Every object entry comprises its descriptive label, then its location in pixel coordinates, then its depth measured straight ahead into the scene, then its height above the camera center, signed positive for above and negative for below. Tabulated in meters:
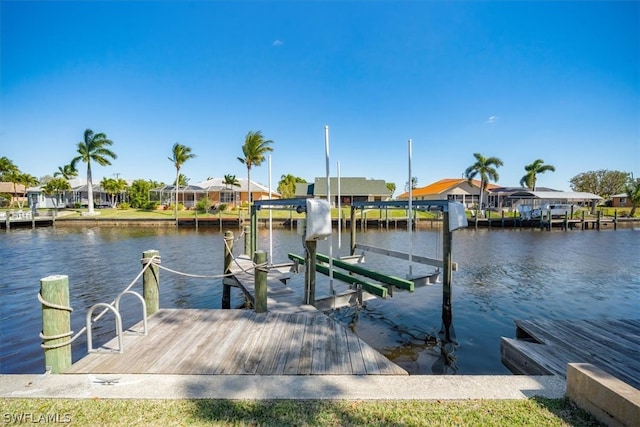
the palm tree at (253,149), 45.22 +7.80
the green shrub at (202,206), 45.12 -0.47
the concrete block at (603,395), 2.84 -1.94
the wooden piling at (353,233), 12.39 -1.28
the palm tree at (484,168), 45.62 +4.96
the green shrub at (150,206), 47.72 -0.44
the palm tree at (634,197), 51.18 +0.45
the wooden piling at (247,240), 12.26 -1.54
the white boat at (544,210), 42.99 -1.41
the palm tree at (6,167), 60.41 +7.41
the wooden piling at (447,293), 7.37 -2.31
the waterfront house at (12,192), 64.59 +2.59
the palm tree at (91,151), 45.66 +7.90
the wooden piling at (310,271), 6.53 -1.51
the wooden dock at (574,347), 4.89 -2.67
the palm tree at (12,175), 60.69 +5.73
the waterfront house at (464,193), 55.59 +1.43
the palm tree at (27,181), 62.31 +4.85
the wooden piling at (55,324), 3.94 -1.55
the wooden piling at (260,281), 5.88 -1.55
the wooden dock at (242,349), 4.12 -2.22
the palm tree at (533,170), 52.39 +5.05
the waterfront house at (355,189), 51.82 +2.12
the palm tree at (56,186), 54.53 +3.15
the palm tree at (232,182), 49.94 +3.35
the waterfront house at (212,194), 50.34 +1.53
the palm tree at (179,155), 50.34 +7.78
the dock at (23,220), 33.83 -1.83
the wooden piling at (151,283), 6.11 -1.59
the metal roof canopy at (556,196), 46.34 +0.68
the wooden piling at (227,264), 9.32 -1.92
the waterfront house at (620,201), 65.56 -0.29
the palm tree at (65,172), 68.73 +7.07
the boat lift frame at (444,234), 7.19 -0.78
